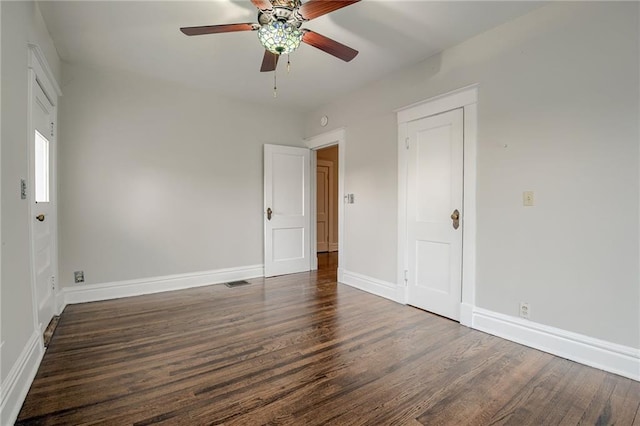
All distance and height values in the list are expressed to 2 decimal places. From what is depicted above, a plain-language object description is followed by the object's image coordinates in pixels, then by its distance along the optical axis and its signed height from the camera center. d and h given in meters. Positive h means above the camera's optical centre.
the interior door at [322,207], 7.26 +0.01
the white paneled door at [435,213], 2.91 -0.05
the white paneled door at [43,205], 2.42 +0.03
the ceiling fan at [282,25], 1.90 +1.24
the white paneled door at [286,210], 4.63 -0.03
